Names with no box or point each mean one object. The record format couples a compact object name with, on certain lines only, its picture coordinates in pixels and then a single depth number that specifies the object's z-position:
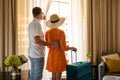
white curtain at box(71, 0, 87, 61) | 4.75
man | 2.89
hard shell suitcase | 3.48
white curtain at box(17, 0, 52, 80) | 3.91
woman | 3.25
